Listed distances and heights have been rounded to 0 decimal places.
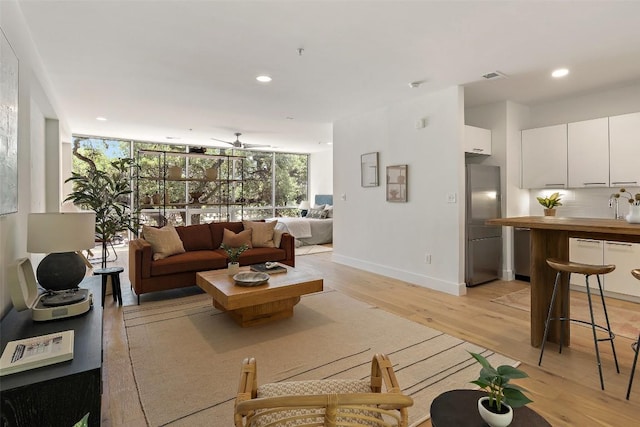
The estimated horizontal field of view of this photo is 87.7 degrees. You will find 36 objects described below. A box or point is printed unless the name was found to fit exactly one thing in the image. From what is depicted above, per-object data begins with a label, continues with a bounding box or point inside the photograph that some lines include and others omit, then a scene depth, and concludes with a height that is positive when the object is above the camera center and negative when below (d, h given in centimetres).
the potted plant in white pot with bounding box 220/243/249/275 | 350 -52
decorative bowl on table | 309 -62
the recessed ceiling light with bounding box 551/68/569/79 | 360 +152
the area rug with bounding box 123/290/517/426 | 204 -110
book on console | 129 -57
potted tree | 397 +18
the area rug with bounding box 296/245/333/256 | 709 -82
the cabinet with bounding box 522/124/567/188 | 450 +75
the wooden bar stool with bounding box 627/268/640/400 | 201 -40
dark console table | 119 -66
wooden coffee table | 288 -73
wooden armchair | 93 -60
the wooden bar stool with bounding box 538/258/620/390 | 223 -41
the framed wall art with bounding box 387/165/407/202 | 476 +42
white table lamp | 201 -17
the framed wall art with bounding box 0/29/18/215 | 172 +49
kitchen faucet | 386 +4
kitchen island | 267 -49
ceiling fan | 743 +160
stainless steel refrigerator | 443 -19
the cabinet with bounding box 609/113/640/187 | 386 +72
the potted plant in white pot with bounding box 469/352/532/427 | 112 -63
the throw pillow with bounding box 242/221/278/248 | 498 -30
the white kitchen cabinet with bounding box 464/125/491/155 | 458 +101
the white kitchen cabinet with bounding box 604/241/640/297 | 377 -64
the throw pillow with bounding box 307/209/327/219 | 873 -3
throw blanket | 758 -32
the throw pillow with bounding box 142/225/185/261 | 412 -34
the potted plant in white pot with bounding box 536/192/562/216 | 453 +11
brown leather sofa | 383 -57
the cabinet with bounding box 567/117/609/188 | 411 +73
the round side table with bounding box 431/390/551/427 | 117 -74
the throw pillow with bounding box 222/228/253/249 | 478 -36
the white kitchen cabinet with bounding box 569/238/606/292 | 405 -54
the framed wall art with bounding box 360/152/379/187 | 526 +69
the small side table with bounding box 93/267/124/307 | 379 -76
